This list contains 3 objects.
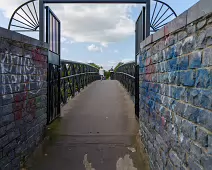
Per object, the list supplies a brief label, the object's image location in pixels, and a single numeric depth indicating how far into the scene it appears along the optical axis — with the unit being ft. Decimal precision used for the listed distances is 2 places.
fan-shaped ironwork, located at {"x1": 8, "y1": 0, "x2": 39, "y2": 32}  13.09
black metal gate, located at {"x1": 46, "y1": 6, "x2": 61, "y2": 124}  12.61
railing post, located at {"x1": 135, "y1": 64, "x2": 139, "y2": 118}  13.52
